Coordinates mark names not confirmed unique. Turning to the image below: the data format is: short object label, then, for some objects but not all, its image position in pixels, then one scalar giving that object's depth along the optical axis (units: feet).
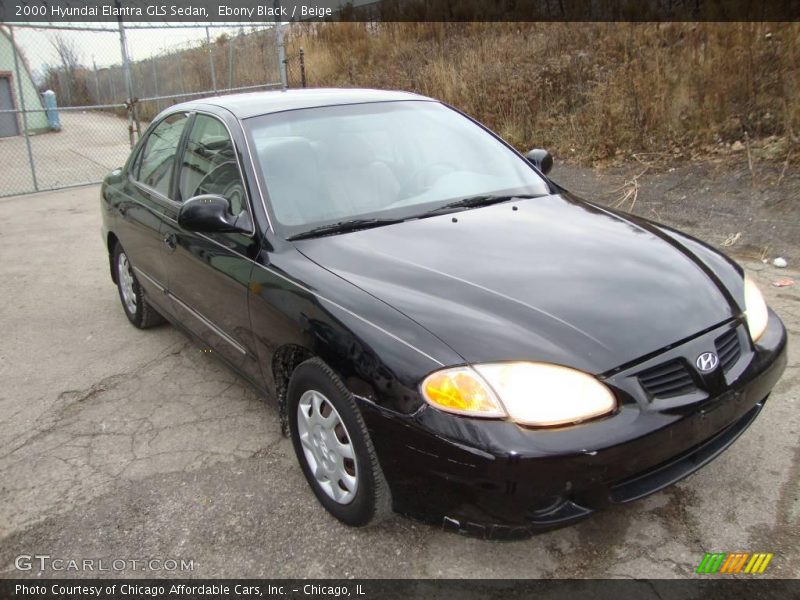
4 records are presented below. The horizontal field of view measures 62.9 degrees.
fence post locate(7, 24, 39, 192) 34.35
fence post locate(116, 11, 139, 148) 34.58
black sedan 6.74
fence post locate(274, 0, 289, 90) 40.64
